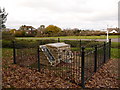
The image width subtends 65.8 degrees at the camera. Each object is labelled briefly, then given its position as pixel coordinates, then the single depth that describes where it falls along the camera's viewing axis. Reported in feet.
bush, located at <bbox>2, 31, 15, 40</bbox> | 28.40
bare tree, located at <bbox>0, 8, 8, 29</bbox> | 35.71
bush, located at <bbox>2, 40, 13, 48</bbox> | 25.75
